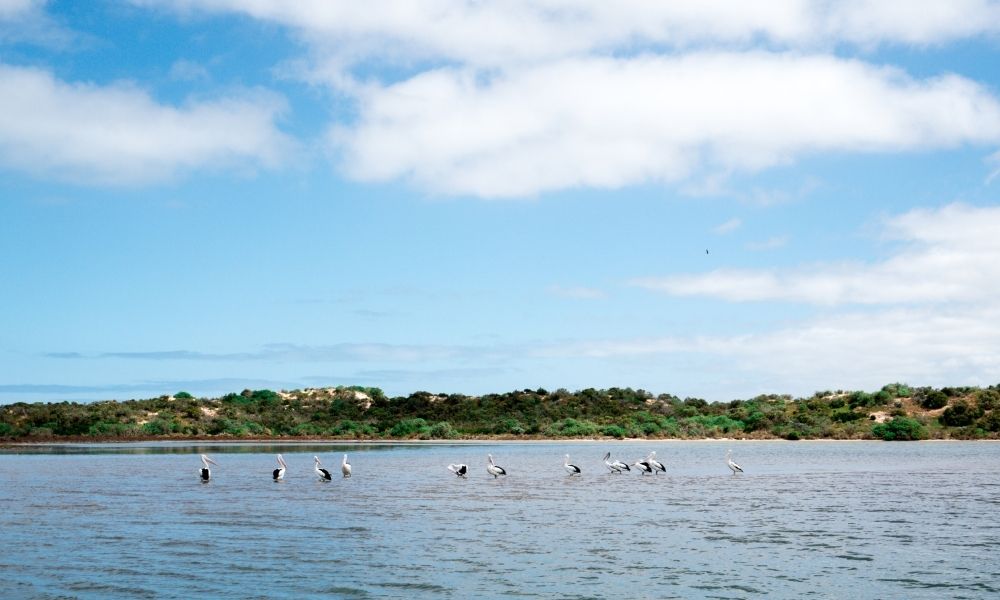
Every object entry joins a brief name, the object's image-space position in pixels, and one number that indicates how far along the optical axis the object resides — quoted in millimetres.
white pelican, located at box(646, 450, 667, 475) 40344
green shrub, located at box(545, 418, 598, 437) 84500
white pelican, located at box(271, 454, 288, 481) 36844
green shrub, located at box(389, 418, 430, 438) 90188
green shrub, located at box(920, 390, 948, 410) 77188
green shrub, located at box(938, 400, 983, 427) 72250
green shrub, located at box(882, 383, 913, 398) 83312
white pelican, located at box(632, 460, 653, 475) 40500
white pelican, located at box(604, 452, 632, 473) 41094
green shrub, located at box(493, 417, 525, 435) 88375
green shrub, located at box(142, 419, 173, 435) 87250
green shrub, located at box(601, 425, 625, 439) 81188
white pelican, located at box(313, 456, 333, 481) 37375
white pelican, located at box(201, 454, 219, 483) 36844
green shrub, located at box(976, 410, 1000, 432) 69938
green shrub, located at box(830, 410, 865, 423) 78438
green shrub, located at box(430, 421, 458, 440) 87812
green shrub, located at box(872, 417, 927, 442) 70062
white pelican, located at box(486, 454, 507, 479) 38875
